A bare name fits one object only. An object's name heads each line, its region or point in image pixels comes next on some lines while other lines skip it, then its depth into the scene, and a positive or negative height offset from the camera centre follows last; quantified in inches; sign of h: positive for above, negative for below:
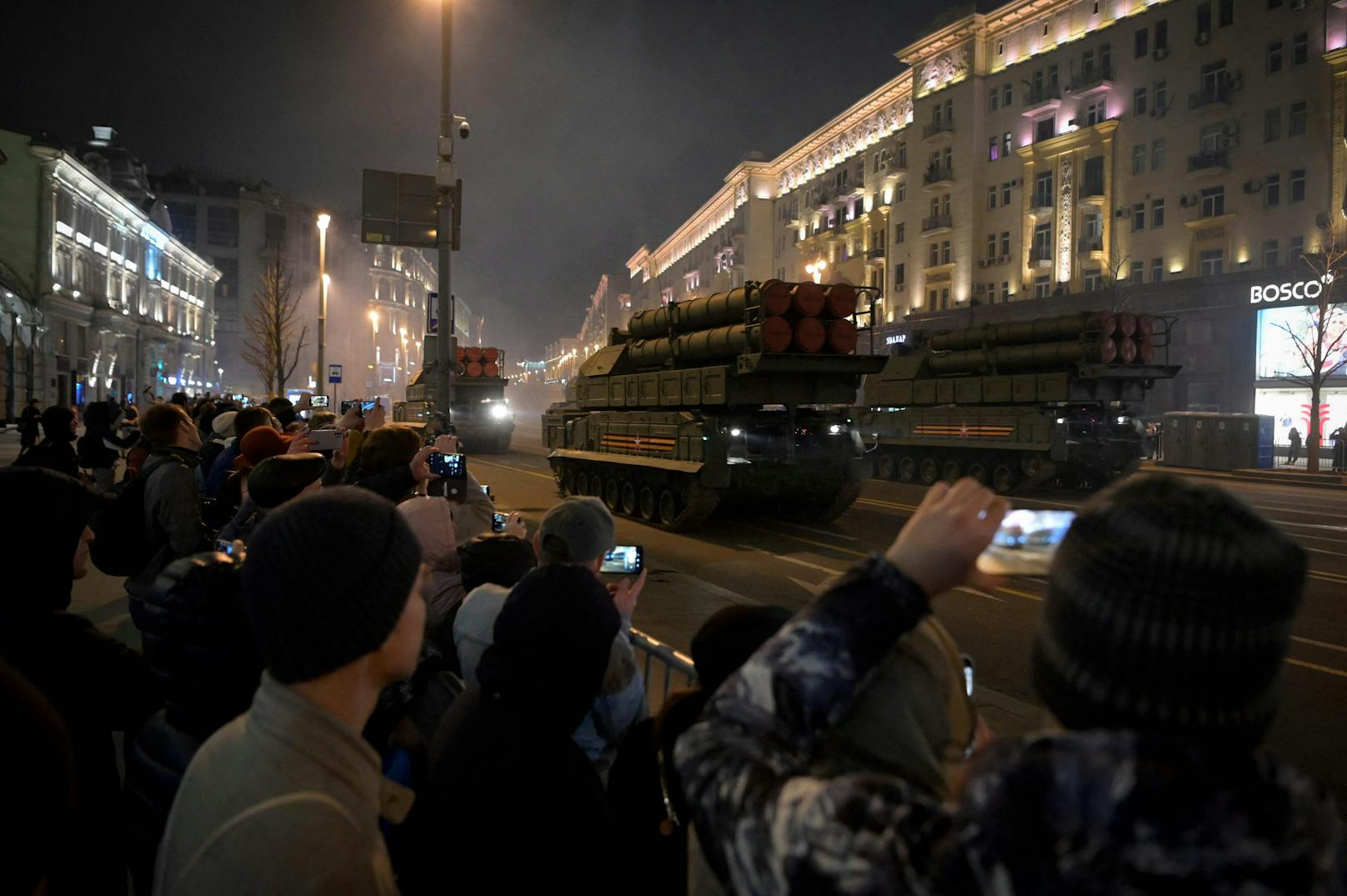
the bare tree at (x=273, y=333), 1204.0 +122.6
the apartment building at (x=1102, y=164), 1299.2 +491.7
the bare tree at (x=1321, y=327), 1035.9 +156.8
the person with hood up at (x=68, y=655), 100.5 -28.5
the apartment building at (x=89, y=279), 1526.8 +282.2
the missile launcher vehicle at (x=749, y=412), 537.6 +11.6
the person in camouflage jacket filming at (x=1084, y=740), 37.4 -14.3
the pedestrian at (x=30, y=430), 537.6 -11.8
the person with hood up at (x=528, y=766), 86.2 -33.9
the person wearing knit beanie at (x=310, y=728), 57.6 -22.1
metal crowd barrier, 158.9 -42.7
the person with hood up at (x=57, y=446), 359.6 -14.1
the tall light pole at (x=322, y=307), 1092.8 +141.7
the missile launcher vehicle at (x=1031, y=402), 765.9 +31.9
